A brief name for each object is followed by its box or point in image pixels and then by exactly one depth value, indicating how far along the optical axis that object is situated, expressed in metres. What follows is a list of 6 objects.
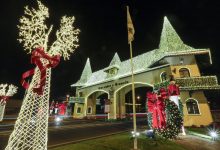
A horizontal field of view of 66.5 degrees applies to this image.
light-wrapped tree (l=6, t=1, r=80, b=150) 4.10
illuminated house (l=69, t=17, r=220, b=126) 20.23
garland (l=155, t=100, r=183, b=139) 10.55
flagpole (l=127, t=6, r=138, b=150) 10.91
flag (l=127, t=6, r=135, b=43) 10.91
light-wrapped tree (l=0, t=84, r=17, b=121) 21.67
